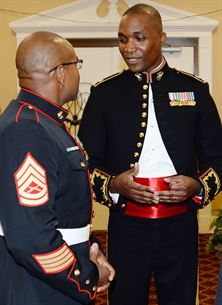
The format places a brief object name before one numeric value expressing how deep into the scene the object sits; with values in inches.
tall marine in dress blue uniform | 86.7
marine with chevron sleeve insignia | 55.3
